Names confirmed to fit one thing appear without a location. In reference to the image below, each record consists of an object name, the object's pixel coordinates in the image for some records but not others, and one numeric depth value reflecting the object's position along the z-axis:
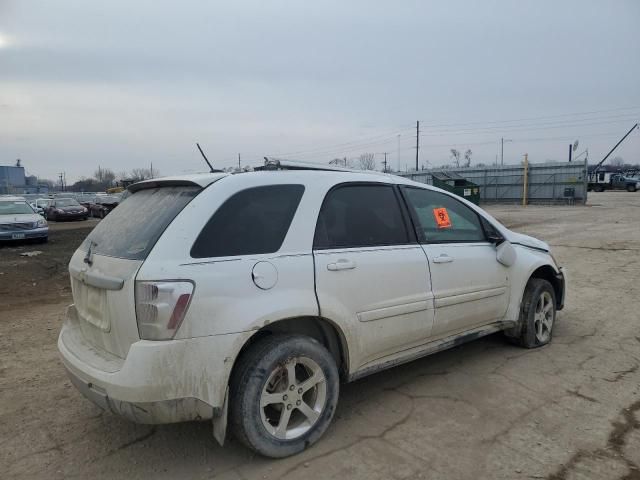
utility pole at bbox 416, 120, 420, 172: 56.40
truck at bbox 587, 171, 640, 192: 48.36
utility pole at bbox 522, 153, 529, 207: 31.43
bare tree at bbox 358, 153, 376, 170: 72.89
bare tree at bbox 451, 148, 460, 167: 87.19
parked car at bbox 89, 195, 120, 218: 31.81
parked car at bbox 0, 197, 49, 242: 14.10
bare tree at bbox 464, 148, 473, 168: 87.51
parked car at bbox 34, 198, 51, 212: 31.19
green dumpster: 27.31
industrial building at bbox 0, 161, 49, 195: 78.64
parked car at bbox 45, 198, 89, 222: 27.97
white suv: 2.50
